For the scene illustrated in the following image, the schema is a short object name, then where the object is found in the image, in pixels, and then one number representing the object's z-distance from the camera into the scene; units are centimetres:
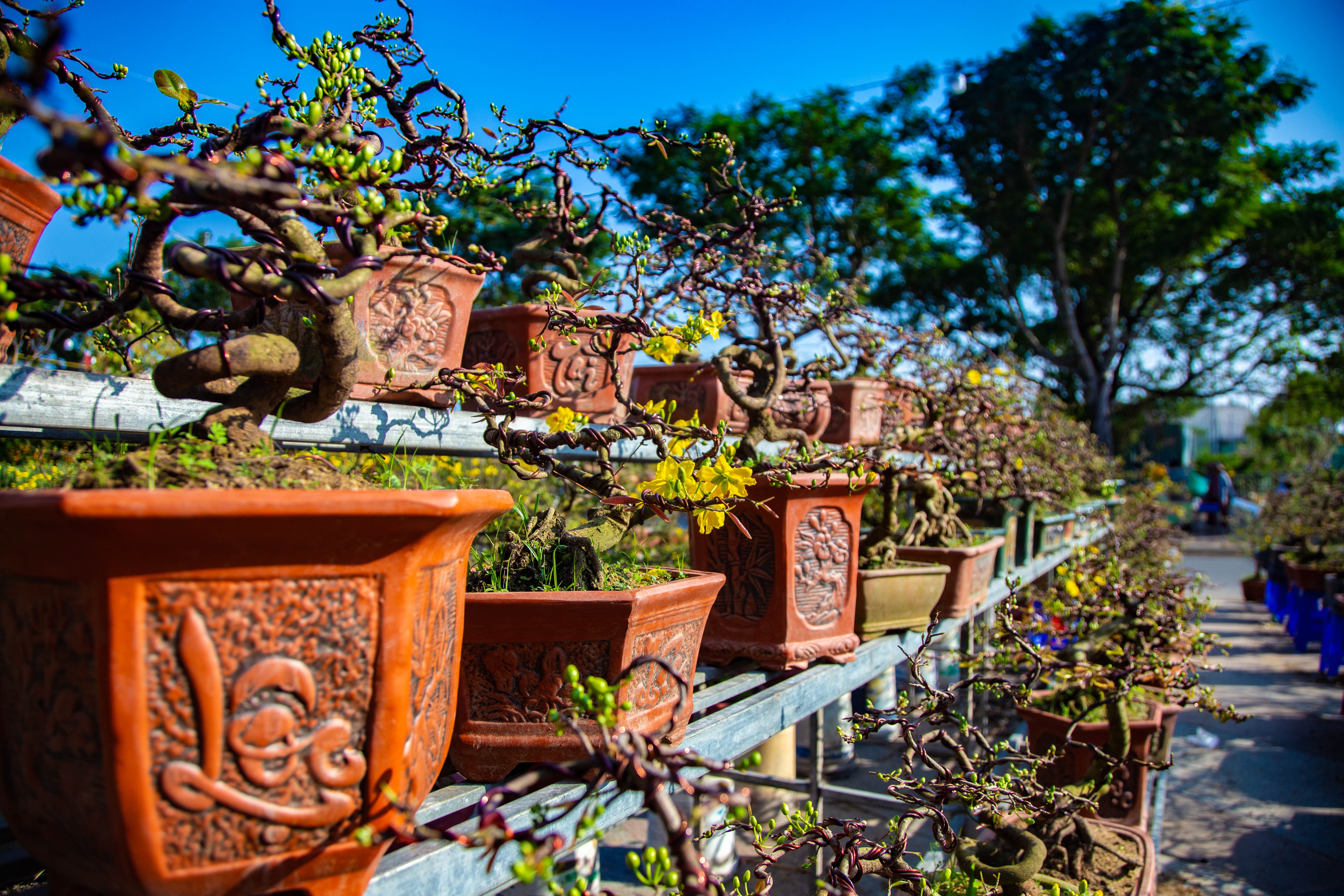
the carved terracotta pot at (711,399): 241
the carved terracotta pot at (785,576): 161
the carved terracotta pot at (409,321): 142
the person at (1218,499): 1467
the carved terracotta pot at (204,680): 55
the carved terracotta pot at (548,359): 180
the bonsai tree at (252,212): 50
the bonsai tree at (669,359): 112
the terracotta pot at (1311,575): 640
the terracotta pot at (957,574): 228
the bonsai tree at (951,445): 228
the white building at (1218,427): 3105
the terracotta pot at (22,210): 108
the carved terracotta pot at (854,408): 289
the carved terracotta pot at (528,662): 98
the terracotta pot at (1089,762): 259
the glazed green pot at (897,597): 192
